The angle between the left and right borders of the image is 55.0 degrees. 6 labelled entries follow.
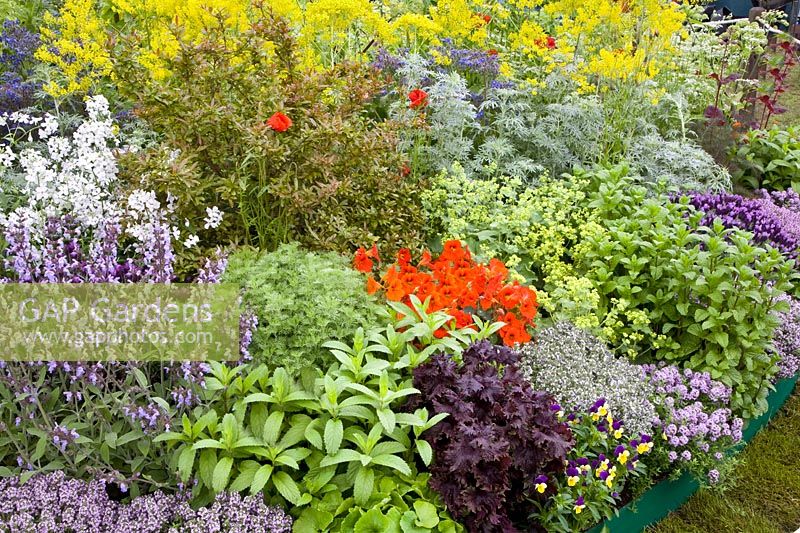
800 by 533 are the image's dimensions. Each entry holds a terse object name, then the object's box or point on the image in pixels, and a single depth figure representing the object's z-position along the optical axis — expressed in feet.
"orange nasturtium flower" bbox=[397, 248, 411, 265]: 12.27
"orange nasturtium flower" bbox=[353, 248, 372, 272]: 11.44
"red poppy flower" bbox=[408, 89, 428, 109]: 13.93
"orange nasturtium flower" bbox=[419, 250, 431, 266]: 12.00
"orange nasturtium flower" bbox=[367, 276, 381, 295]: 10.99
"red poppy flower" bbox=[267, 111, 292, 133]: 10.70
